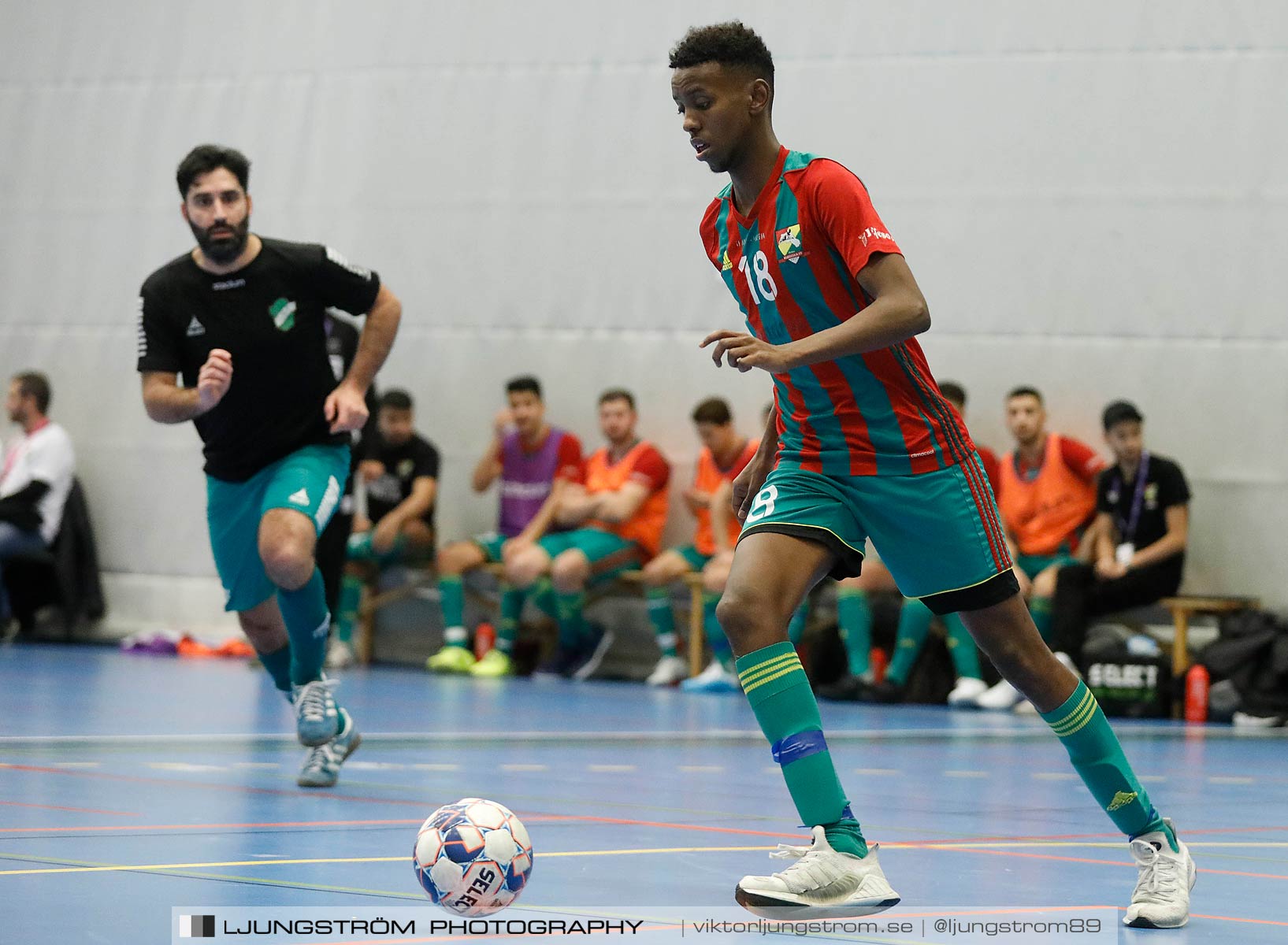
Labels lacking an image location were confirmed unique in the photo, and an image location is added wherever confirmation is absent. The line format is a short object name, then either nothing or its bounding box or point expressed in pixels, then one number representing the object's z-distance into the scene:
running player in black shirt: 13.15
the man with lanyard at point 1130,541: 23.41
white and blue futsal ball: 7.69
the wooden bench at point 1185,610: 23.23
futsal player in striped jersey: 8.37
